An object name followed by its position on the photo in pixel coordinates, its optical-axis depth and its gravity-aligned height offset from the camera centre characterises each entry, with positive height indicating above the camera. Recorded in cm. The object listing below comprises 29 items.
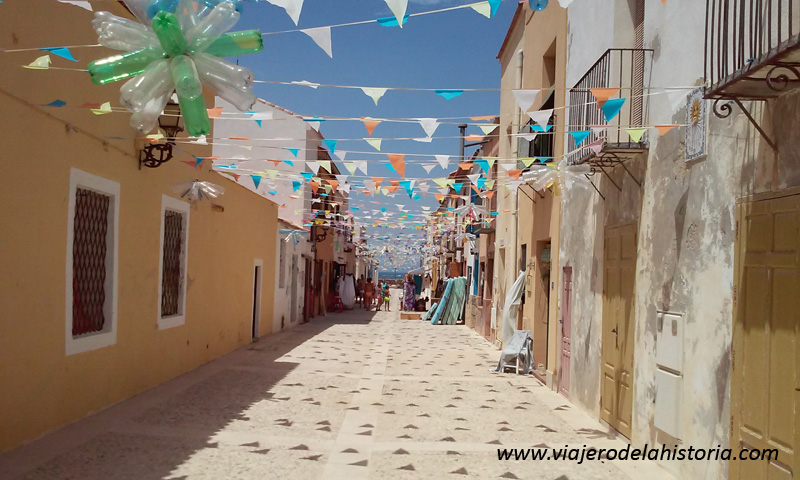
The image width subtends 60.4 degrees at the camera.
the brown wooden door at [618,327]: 814 -71
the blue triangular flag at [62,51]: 583 +169
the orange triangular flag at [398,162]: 883 +129
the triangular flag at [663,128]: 663 +139
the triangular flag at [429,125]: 748 +151
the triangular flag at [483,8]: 493 +184
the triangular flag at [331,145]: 817 +138
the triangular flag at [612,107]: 632 +151
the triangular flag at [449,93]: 642 +159
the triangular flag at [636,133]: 709 +143
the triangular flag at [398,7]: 442 +165
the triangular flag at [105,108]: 737 +153
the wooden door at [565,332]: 1123 -108
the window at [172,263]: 1100 -17
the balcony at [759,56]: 422 +138
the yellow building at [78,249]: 661 +1
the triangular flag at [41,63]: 621 +168
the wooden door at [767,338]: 462 -45
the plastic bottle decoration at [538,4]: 477 +183
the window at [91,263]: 779 -15
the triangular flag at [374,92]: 654 +160
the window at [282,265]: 2234 -26
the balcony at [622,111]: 784 +210
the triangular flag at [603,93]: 639 +164
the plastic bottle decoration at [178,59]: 459 +133
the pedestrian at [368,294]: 3895 -191
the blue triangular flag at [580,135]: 767 +151
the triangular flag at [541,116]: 700 +155
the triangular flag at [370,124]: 755 +151
